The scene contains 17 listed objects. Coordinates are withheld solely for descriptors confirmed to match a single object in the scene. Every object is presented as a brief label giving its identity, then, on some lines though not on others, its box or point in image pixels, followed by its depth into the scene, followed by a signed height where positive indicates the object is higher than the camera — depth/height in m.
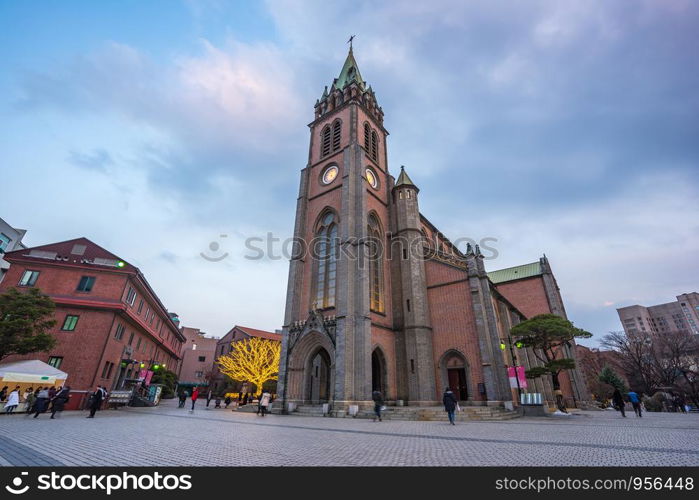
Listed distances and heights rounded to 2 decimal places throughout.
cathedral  21.98 +6.66
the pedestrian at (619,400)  18.58 -0.15
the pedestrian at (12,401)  16.34 -0.48
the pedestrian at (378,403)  16.88 -0.40
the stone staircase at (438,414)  17.52 -0.97
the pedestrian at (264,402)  20.48 -0.50
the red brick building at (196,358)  67.66 +6.95
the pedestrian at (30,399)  17.77 -0.42
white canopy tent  16.52 +0.90
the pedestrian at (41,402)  15.79 -0.49
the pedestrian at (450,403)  14.06 -0.31
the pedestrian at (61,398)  15.05 -0.29
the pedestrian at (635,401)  19.36 -0.20
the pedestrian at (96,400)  15.24 -0.38
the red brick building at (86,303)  21.83 +5.93
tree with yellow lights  38.75 +3.12
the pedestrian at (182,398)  26.31 -0.40
